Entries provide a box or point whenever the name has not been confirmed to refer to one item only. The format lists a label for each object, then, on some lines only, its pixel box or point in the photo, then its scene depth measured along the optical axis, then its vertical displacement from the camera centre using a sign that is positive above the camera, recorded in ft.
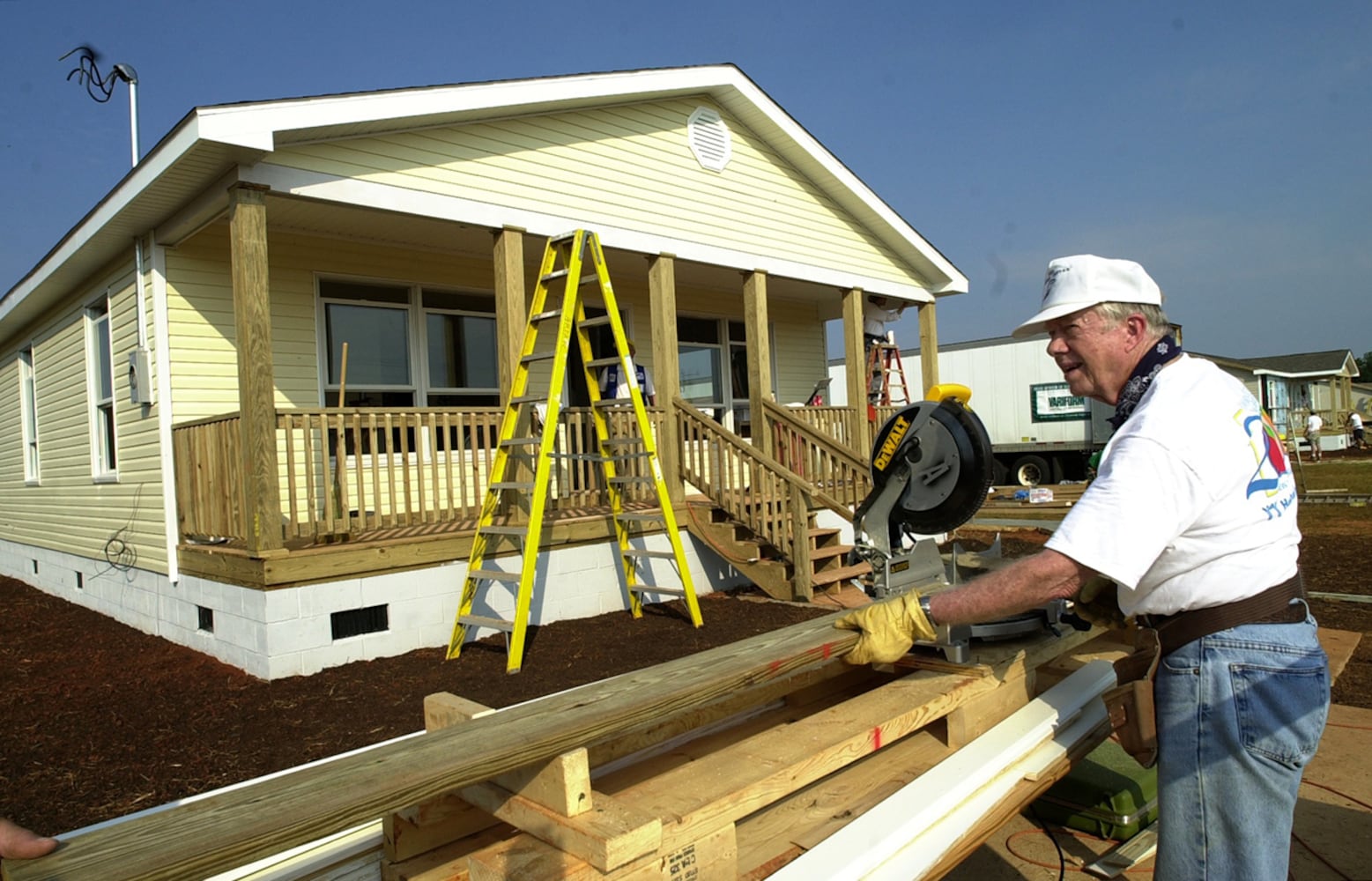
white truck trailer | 73.05 +0.73
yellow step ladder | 20.47 -0.45
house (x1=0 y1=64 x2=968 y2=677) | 20.92 +4.11
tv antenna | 35.40 +16.92
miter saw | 10.59 -0.82
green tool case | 11.18 -5.08
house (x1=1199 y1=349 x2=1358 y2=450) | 118.32 +3.49
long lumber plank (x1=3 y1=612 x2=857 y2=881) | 4.79 -2.21
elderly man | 6.54 -1.45
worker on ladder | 43.39 +5.71
